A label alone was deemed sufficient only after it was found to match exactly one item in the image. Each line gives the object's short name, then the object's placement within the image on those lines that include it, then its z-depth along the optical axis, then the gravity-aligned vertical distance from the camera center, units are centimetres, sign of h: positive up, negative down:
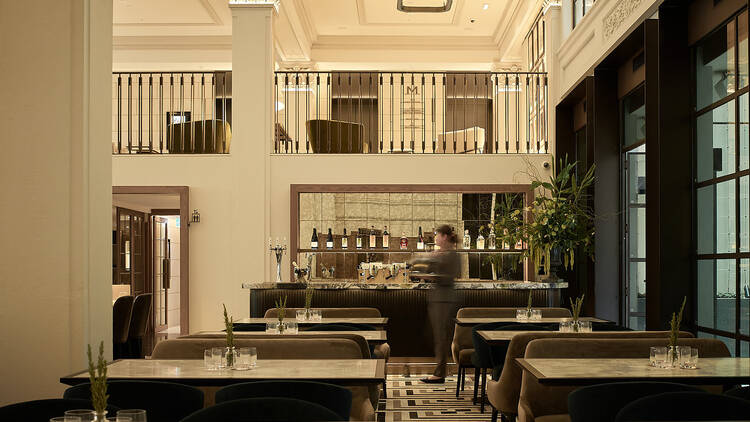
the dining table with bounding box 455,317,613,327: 630 -76
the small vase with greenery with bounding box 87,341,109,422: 226 -47
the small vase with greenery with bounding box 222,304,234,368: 372 -59
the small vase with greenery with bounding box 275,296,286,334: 533 -61
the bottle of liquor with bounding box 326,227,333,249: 1091 -19
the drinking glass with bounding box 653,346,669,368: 371 -60
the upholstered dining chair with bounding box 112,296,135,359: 812 -96
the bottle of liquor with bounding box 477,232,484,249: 1103 -20
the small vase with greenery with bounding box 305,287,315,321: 627 -62
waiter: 773 -74
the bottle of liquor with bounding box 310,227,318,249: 1078 -16
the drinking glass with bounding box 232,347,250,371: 367 -61
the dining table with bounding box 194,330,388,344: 501 -70
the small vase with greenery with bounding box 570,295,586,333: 538 -64
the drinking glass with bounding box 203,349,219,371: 371 -62
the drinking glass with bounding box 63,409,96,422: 232 -54
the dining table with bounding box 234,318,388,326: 650 -77
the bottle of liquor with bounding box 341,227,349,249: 1098 -20
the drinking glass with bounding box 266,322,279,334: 550 -70
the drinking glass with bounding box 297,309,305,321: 645 -71
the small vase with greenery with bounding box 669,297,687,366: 372 -56
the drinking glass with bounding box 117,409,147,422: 227 -53
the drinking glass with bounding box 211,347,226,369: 371 -60
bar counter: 830 -74
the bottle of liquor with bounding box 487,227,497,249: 1091 -18
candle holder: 884 -28
